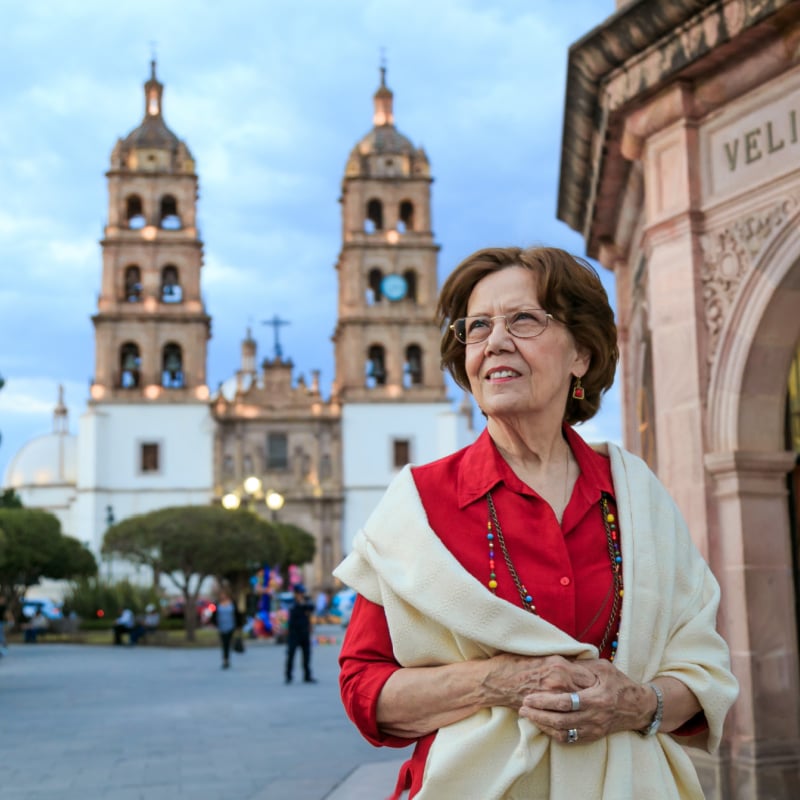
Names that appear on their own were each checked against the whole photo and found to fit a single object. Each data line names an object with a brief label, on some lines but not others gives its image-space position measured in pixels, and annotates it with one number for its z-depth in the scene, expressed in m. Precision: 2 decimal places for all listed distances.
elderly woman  1.90
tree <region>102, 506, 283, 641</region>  33.31
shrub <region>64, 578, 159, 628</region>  37.50
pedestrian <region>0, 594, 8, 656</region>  25.64
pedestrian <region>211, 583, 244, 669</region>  20.86
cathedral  53.62
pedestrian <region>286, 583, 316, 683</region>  16.66
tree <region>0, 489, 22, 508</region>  55.31
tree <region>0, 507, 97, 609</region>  38.00
